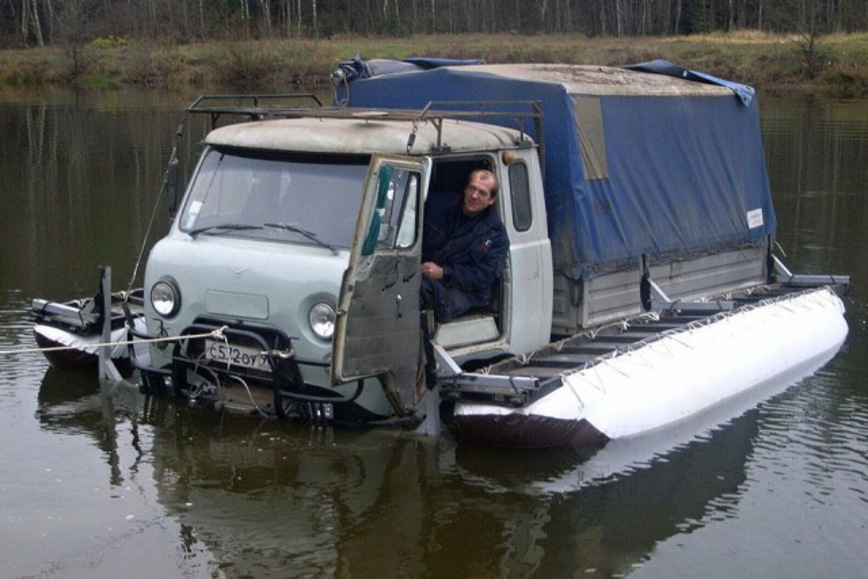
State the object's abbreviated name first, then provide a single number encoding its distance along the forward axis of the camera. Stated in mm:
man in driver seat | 15807
